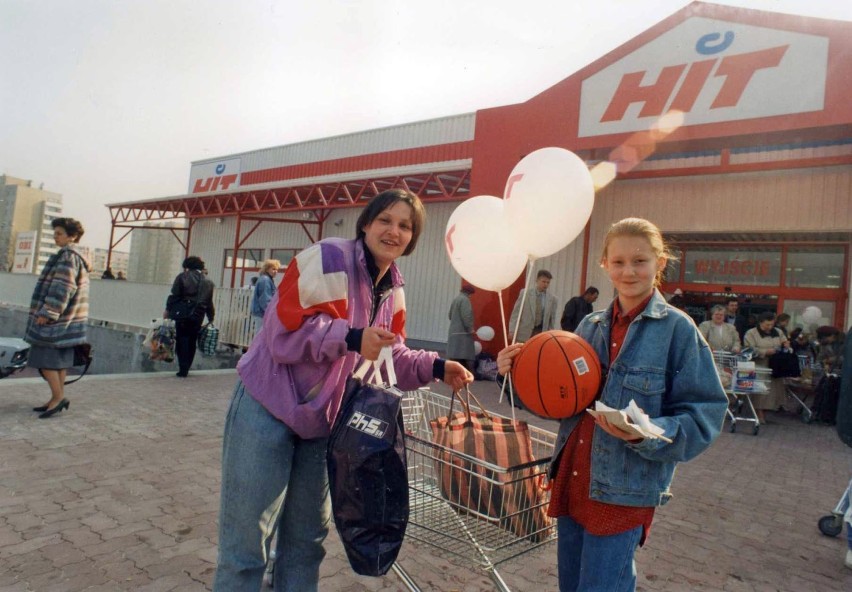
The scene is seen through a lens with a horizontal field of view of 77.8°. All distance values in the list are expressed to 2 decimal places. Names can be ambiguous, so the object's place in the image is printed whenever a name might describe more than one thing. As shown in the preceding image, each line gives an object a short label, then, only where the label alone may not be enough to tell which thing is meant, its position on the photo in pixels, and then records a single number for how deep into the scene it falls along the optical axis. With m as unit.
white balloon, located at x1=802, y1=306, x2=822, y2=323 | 9.71
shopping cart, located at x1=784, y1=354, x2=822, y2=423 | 9.08
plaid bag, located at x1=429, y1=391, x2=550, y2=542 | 1.97
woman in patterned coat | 5.40
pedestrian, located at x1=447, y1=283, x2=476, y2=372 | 9.67
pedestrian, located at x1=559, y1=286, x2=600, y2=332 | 8.99
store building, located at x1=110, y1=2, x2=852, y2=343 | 7.90
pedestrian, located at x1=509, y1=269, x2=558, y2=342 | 9.09
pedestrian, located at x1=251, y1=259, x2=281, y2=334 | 8.62
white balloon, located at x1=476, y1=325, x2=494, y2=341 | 9.52
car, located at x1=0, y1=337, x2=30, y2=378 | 7.37
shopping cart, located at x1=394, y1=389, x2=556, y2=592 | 1.94
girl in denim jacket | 1.73
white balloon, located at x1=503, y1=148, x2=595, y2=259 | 2.94
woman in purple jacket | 1.79
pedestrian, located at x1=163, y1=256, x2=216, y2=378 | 8.45
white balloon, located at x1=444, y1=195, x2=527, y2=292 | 3.45
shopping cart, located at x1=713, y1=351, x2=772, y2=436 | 7.73
